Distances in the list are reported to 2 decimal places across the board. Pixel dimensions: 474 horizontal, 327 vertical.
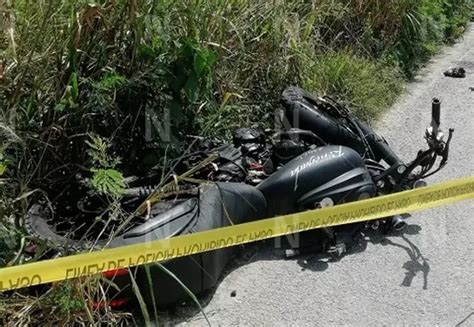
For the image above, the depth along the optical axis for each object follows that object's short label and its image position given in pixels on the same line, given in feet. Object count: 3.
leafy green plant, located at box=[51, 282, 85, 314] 9.48
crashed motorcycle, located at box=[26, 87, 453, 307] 10.46
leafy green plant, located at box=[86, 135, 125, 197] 10.64
